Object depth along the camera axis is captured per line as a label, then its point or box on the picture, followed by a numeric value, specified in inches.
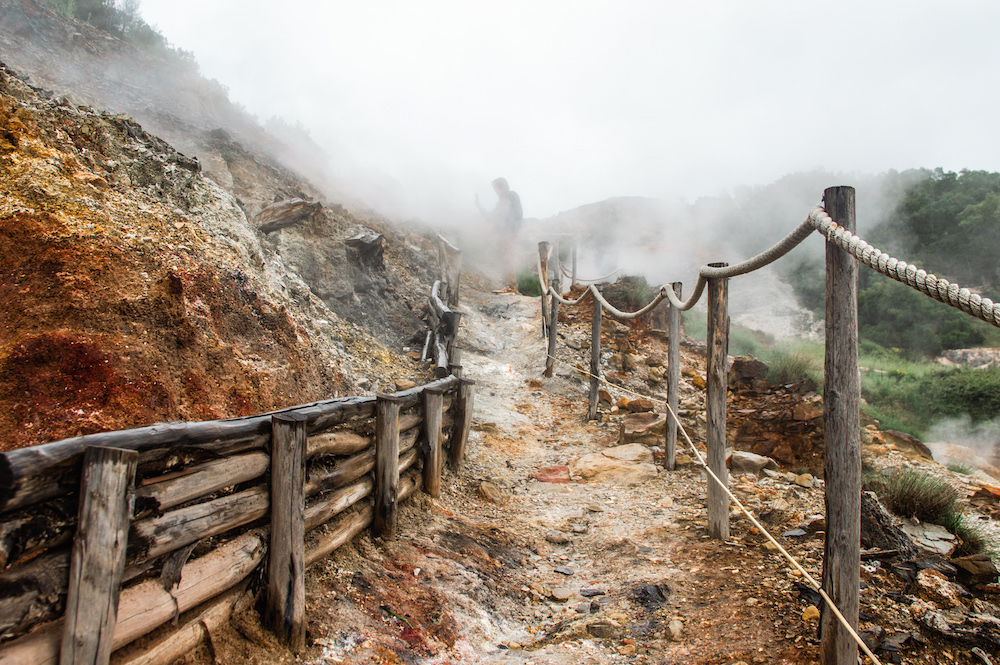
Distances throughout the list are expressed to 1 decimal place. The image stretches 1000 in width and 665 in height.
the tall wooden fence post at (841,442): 82.3
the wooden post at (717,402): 144.5
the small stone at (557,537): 162.2
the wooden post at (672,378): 212.8
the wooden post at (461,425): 197.8
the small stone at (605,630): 107.7
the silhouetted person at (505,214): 989.2
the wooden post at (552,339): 363.6
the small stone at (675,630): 104.4
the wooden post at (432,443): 162.7
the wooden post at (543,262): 529.7
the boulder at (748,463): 200.4
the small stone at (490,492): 185.0
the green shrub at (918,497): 150.2
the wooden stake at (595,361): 293.9
